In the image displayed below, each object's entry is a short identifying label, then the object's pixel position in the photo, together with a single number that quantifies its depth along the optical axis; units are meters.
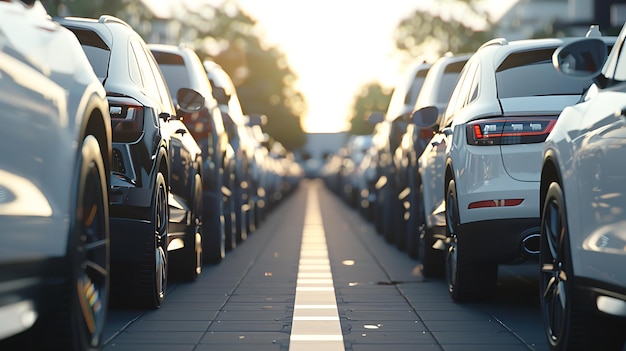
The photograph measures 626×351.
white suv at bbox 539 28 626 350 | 5.11
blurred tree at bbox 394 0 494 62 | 82.75
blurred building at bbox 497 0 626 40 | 105.12
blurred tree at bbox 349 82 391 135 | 140.18
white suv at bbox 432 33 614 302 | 7.95
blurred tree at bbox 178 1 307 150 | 95.69
